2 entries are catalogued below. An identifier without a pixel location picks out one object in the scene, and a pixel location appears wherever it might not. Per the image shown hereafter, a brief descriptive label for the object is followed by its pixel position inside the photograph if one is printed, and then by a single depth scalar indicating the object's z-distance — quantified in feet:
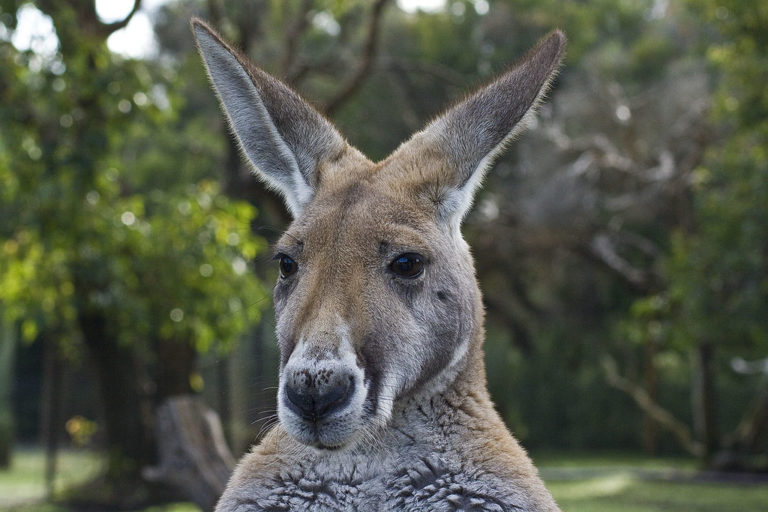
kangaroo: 8.74
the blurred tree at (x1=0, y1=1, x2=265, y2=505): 27.04
